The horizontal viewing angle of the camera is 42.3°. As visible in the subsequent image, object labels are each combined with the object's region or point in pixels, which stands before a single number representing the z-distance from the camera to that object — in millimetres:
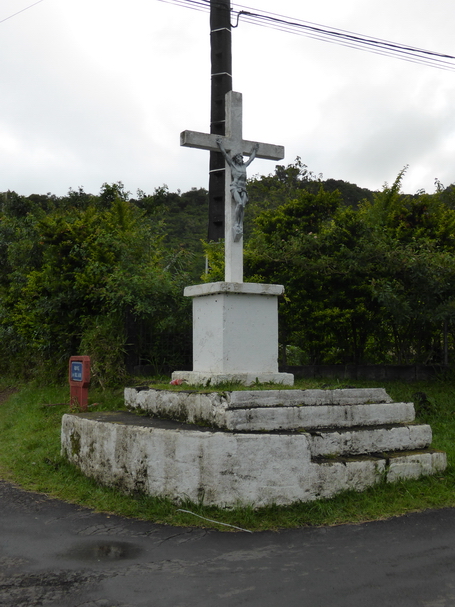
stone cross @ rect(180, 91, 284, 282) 6125
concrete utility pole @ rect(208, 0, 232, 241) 9094
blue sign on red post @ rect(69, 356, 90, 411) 7297
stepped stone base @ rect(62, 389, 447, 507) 4520
